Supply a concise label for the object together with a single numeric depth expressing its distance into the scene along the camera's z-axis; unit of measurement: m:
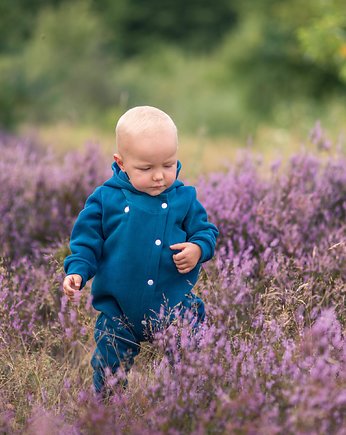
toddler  5.73
